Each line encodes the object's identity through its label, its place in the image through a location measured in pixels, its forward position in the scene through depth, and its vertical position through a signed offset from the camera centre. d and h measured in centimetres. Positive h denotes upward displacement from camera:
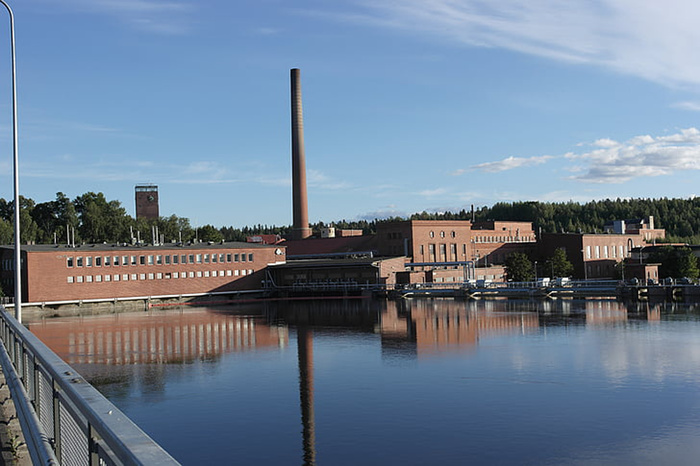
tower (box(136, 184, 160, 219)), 15188 +1162
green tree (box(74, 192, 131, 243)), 11531 +503
